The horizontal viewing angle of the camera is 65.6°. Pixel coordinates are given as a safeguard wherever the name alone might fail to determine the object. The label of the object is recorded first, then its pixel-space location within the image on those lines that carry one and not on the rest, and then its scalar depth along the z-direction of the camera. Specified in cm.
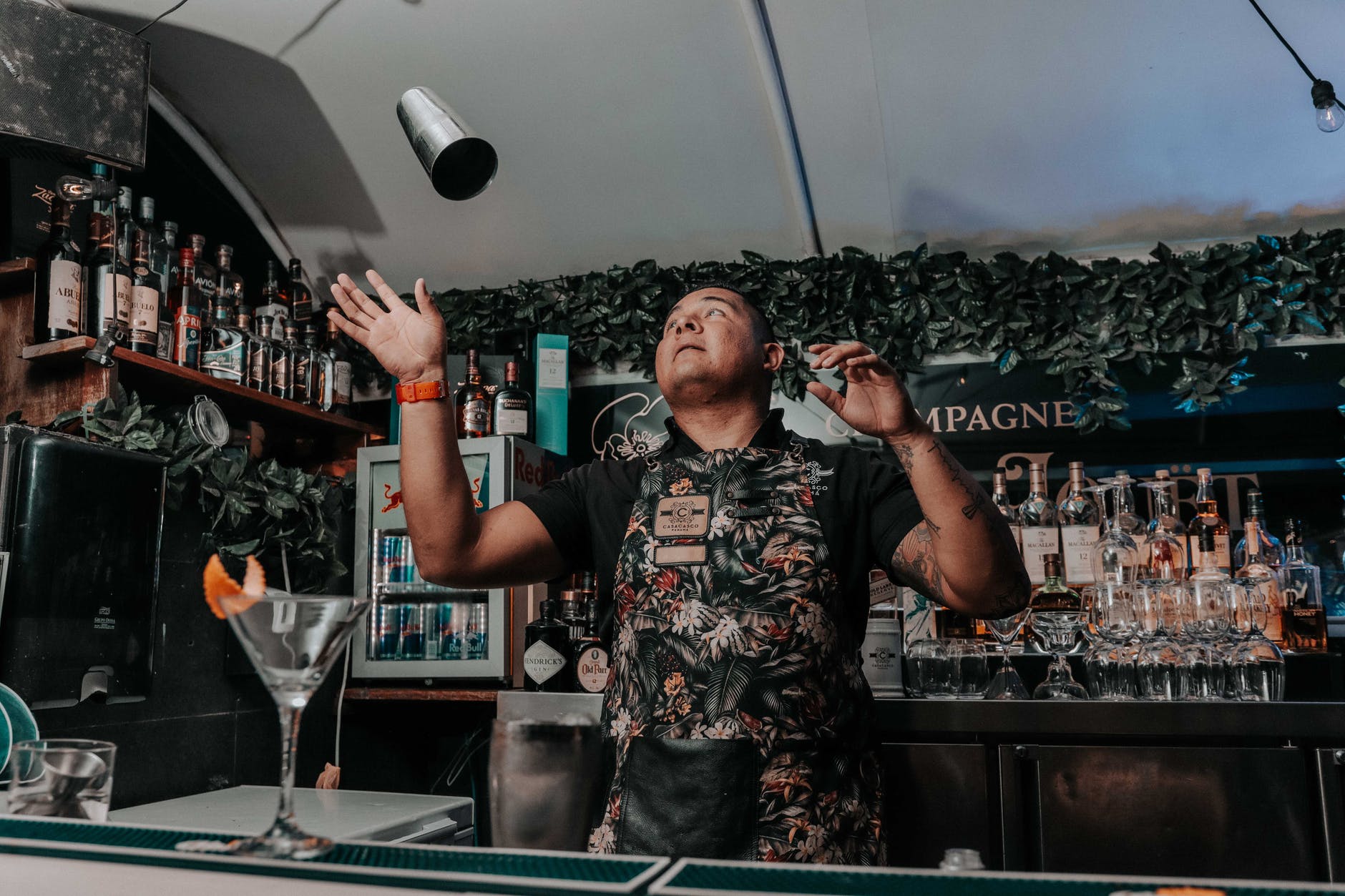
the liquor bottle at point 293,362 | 341
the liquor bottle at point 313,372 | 353
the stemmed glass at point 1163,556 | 272
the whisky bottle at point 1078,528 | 280
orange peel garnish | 78
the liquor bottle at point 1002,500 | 300
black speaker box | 234
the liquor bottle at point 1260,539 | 287
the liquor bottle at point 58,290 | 261
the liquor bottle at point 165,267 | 294
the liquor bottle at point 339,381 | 363
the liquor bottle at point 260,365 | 326
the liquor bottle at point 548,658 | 327
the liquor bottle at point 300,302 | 386
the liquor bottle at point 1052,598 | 257
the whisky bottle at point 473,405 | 366
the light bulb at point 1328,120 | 270
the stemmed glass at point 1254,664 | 232
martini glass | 79
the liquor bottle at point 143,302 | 278
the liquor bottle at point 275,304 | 349
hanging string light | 269
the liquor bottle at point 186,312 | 297
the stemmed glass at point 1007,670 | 242
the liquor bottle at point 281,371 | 337
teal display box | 380
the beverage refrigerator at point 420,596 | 345
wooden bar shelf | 260
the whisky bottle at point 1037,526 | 281
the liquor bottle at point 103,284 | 269
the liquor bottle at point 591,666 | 306
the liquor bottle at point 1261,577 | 265
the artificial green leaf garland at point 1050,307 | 342
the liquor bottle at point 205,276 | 314
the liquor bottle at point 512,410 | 362
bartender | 154
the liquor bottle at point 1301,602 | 265
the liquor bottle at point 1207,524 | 289
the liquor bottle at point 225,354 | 306
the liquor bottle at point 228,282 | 326
